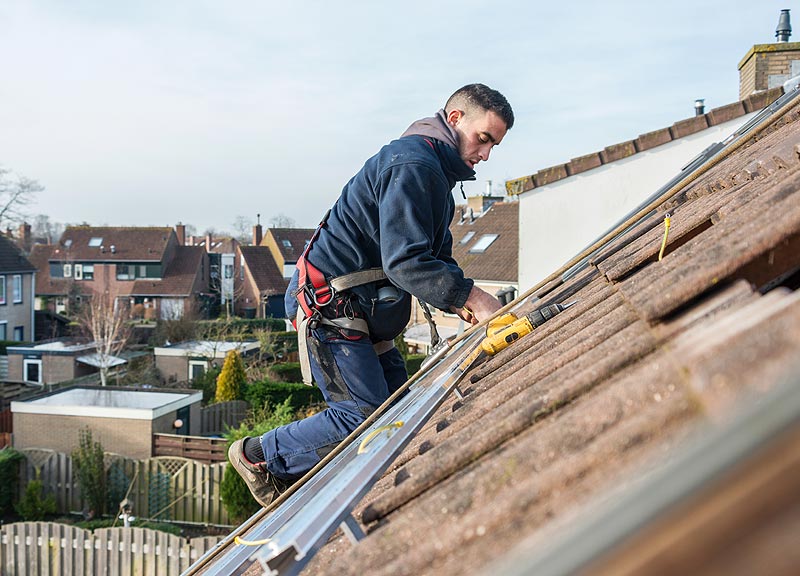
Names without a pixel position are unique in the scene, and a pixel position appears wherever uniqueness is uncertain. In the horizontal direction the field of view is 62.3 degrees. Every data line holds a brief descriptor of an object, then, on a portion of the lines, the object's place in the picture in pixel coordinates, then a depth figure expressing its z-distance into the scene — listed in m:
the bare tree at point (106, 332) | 28.11
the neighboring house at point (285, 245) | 49.91
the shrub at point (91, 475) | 14.70
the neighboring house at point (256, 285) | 47.81
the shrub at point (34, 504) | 14.96
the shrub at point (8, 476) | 15.47
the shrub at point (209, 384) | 23.64
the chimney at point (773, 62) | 10.42
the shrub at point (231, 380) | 21.78
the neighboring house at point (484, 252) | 22.25
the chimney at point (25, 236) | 62.38
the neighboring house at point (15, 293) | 37.09
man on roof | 3.31
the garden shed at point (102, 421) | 17.06
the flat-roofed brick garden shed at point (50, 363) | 29.30
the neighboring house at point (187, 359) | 28.80
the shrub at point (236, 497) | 13.18
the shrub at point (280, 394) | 21.19
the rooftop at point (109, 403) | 17.16
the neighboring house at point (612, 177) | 10.47
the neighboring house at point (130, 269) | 46.34
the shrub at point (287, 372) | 25.50
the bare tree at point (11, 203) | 49.72
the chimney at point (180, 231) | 54.41
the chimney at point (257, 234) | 57.53
